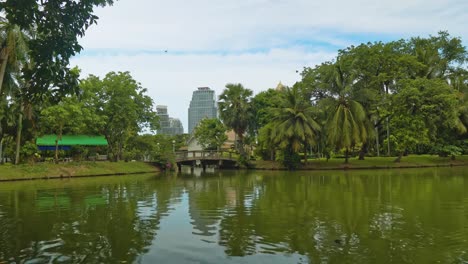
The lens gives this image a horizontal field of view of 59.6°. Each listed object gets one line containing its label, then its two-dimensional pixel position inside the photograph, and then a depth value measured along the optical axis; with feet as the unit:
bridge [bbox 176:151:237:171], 169.27
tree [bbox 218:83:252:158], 166.40
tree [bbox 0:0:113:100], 23.85
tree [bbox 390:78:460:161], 139.33
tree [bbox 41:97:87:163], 124.88
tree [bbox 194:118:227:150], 216.33
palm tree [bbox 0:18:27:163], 66.85
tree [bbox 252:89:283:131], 170.50
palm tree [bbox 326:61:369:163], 137.28
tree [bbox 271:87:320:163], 139.95
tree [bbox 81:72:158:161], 146.11
